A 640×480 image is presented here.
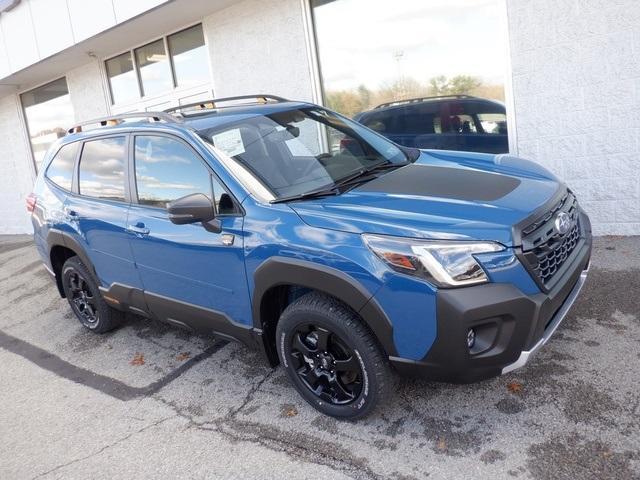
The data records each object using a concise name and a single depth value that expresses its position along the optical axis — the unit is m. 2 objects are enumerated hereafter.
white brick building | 5.18
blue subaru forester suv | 2.51
